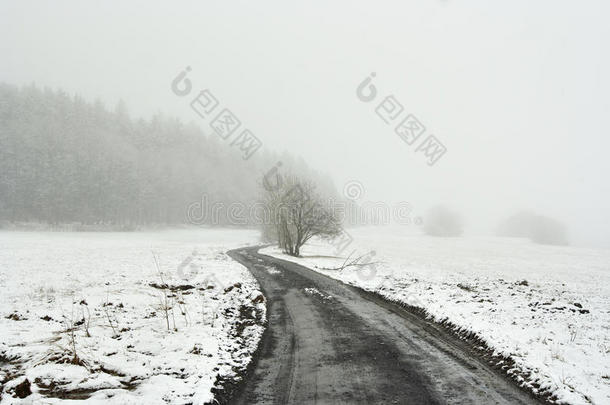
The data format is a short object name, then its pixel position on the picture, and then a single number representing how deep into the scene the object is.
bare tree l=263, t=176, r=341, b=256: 34.91
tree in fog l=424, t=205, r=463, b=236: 96.12
